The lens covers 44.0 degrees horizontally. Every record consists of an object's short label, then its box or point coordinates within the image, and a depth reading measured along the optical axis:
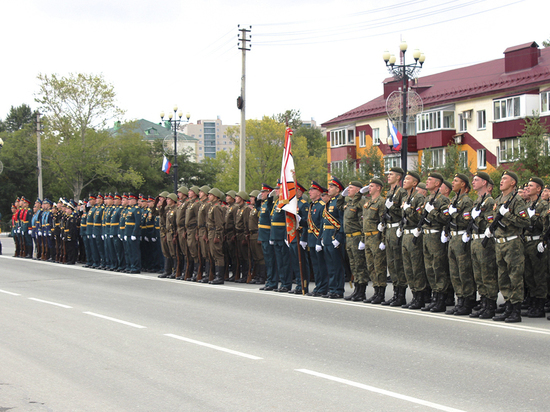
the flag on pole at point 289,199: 13.26
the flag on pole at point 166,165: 36.69
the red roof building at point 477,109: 38.16
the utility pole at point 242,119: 25.69
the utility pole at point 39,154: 49.92
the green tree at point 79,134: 60.59
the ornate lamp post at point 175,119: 33.25
